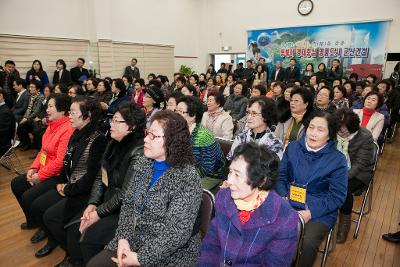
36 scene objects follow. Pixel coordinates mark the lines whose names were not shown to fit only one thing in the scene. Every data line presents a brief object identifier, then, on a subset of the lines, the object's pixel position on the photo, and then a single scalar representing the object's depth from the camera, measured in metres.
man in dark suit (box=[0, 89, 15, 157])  3.78
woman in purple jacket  1.33
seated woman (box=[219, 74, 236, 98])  7.50
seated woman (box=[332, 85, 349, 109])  4.88
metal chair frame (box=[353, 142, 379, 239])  2.75
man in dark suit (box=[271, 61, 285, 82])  10.03
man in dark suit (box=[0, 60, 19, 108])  6.23
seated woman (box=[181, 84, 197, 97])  4.96
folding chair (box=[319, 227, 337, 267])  2.06
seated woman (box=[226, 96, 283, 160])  2.50
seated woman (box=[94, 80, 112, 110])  5.67
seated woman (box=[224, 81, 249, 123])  5.18
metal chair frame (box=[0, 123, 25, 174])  4.39
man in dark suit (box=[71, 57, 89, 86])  8.23
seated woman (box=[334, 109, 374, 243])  2.60
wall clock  10.33
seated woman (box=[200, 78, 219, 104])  7.45
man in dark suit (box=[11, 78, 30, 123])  5.53
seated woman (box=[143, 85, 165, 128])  3.90
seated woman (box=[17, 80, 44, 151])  5.36
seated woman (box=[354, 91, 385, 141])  3.76
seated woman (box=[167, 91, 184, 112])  3.48
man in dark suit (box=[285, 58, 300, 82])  9.70
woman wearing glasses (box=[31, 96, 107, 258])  2.29
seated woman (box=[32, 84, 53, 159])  5.14
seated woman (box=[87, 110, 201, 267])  1.52
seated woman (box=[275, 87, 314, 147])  3.29
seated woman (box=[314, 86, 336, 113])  4.11
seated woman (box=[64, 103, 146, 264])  1.95
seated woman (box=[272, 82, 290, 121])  3.61
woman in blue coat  1.97
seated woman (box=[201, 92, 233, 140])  3.67
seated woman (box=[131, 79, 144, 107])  6.37
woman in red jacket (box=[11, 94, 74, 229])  2.65
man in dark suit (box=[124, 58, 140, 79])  9.81
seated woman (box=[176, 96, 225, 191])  2.56
